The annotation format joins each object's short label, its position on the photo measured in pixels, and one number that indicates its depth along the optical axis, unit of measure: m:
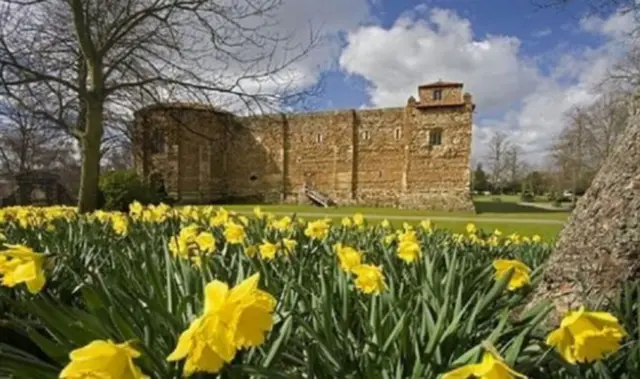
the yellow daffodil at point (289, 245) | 2.97
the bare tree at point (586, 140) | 34.34
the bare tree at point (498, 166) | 62.72
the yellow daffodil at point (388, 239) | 3.88
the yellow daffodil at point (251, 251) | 2.61
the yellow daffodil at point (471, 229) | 5.04
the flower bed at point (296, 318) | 1.01
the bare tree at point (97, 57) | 11.36
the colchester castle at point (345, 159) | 34.56
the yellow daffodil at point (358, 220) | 5.07
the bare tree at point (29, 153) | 33.31
